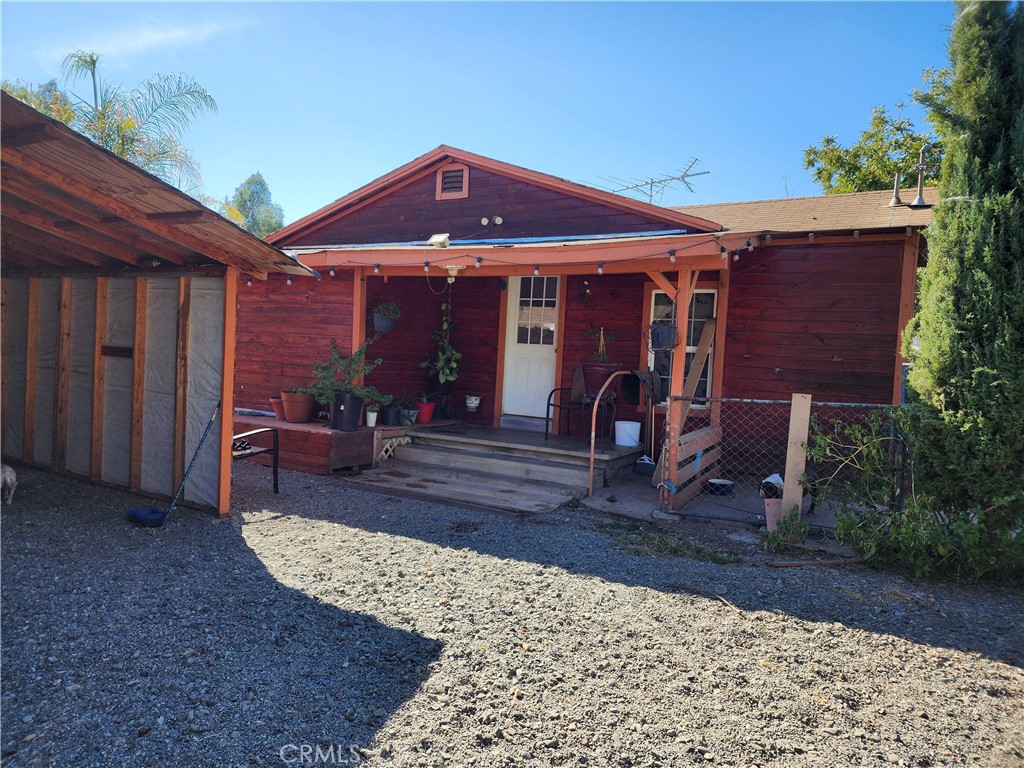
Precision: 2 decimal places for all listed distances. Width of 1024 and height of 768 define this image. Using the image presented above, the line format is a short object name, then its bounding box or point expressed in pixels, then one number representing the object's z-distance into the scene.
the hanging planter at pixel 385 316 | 8.47
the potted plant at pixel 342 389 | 7.46
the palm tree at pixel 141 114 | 12.57
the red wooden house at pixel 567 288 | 6.88
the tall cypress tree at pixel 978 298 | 4.17
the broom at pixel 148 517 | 4.76
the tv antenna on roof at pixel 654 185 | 11.92
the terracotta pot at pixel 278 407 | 8.13
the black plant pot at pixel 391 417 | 8.20
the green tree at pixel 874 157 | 17.47
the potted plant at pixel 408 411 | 8.43
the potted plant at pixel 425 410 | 8.77
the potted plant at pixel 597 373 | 7.98
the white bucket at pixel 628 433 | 7.86
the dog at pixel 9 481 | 5.17
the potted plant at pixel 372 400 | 7.49
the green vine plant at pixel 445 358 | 9.34
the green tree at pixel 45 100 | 12.77
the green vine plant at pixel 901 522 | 4.21
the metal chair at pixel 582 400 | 8.02
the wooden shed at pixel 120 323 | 4.30
